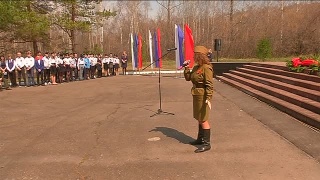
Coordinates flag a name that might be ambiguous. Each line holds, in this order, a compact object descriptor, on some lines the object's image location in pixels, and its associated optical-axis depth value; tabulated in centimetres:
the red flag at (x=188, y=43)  1756
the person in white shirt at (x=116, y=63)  2159
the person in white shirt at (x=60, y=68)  1648
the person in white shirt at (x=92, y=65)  1941
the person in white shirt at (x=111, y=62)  2125
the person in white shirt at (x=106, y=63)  2112
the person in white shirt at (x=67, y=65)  1704
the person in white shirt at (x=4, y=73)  1439
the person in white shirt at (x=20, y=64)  1501
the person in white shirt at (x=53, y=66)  1601
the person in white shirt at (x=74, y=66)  1764
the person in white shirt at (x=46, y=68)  1568
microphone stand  809
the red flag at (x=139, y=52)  2155
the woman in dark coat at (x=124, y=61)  2151
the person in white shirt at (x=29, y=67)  1507
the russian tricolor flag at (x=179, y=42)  1761
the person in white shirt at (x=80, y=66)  1837
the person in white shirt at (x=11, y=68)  1462
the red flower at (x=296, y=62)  1033
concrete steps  680
